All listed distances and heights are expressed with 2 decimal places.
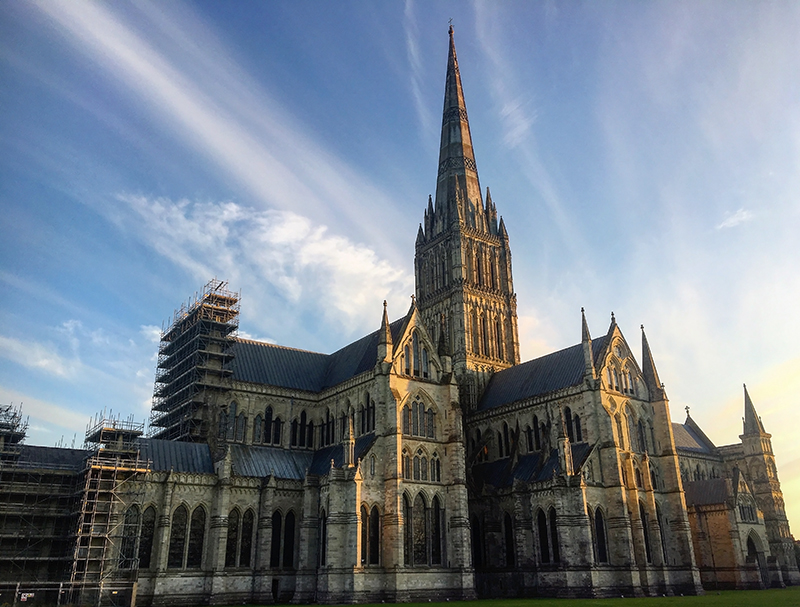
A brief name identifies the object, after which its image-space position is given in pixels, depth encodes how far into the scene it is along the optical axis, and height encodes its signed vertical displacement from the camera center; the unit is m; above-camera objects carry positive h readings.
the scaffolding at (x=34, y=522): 41.16 +3.61
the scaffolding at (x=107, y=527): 41.34 +3.25
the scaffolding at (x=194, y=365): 55.78 +17.12
